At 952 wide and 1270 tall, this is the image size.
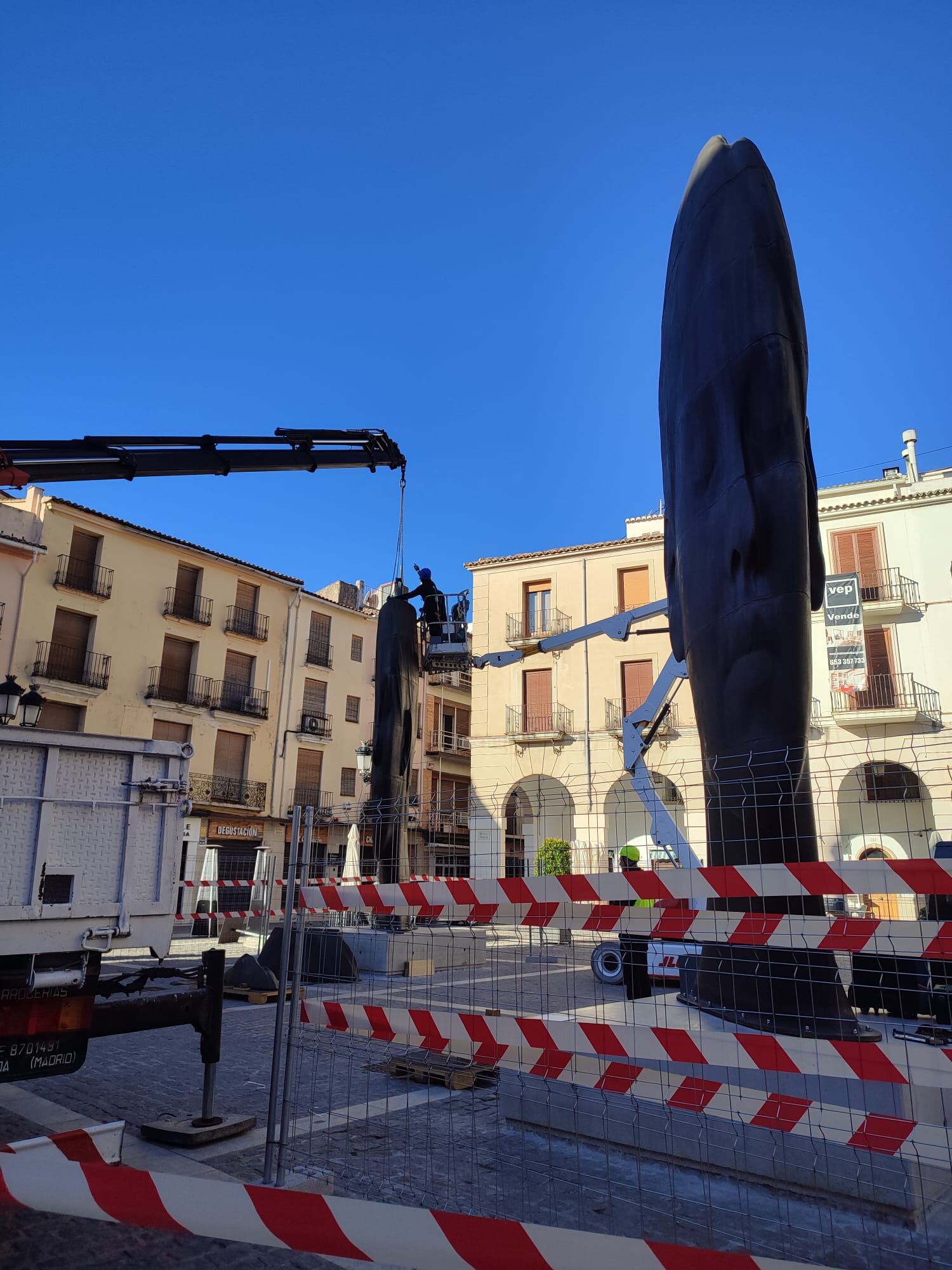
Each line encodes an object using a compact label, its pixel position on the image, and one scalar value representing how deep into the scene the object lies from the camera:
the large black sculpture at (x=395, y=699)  14.97
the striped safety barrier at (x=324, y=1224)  1.81
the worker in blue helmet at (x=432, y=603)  16.09
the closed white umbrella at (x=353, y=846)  17.98
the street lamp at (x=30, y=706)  9.87
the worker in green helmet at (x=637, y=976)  6.90
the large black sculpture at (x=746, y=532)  5.13
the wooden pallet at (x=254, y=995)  10.16
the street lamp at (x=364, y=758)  18.91
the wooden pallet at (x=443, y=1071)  5.90
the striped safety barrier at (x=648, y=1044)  3.14
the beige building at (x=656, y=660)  23.16
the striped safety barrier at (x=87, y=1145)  3.48
